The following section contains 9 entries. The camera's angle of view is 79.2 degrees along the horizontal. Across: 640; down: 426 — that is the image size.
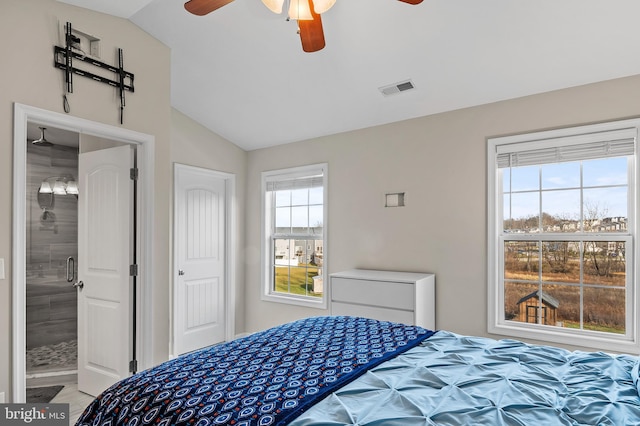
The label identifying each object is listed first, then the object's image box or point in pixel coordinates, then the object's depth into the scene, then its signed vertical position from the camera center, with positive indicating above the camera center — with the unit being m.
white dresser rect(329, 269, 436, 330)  3.22 -0.72
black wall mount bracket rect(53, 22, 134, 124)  2.47 +0.99
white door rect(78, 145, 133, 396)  2.99 -0.43
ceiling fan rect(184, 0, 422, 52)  1.77 +0.95
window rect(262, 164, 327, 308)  4.44 -0.25
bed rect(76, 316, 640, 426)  1.17 -0.61
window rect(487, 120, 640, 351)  2.83 -0.16
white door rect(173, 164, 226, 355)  4.22 -0.52
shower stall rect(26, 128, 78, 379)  4.32 -0.40
